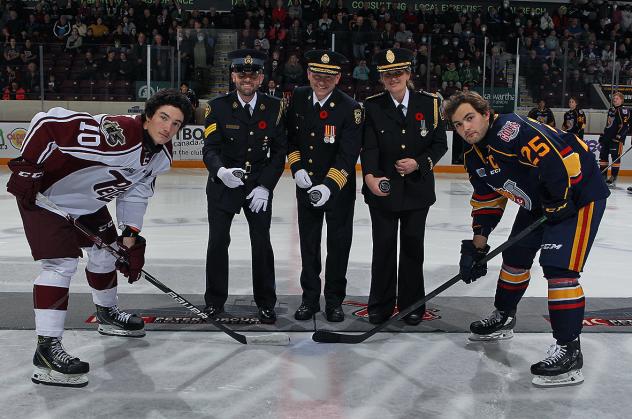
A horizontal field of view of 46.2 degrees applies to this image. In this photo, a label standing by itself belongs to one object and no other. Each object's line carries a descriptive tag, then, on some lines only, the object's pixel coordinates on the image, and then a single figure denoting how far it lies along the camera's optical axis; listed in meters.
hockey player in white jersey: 2.96
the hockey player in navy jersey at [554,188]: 3.03
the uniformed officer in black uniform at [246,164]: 3.81
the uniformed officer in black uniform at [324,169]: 3.81
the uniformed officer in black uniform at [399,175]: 3.85
